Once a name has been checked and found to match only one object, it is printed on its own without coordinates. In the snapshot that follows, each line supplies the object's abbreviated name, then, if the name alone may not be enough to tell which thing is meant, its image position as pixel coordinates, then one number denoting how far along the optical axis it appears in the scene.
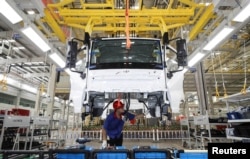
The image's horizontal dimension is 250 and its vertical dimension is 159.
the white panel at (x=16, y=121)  5.62
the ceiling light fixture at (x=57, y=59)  5.73
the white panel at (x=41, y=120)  7.28
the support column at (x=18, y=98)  14.62
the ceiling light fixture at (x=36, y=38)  4.32
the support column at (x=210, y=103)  9.62
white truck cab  3.64
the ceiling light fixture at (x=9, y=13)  3.37
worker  4.45
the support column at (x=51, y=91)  9.83
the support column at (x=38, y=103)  10.15
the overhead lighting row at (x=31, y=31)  3.45
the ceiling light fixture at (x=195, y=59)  5.69
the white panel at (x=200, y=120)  6.65
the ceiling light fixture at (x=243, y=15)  3.74
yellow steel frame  4.74
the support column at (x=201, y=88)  8.66
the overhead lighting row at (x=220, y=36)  3.88
